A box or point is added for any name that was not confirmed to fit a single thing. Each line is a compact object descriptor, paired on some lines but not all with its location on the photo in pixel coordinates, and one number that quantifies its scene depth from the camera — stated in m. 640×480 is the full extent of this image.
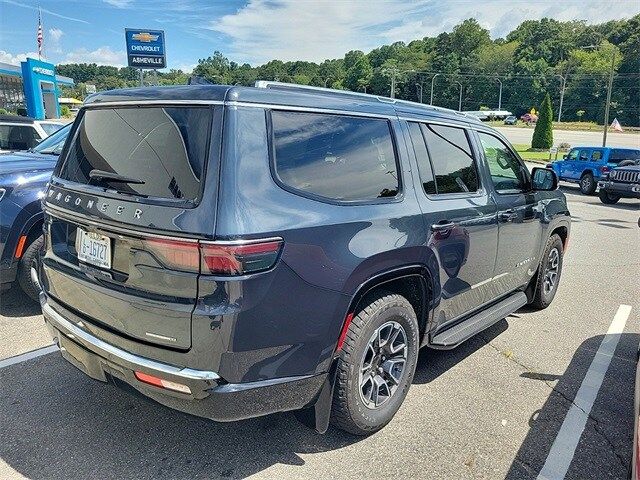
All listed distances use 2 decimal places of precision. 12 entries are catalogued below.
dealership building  31.36
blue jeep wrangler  16.34
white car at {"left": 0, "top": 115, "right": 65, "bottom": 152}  8.12
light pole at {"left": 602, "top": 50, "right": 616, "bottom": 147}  26.51
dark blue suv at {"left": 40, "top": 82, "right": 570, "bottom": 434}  2.10
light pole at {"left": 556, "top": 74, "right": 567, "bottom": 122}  84.74
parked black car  13.78
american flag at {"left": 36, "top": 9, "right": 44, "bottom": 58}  41.92
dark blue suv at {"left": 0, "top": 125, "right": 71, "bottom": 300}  4.32
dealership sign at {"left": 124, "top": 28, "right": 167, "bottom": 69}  33.69
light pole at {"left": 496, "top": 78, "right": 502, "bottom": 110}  103.19
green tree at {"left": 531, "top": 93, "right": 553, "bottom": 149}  32.22
